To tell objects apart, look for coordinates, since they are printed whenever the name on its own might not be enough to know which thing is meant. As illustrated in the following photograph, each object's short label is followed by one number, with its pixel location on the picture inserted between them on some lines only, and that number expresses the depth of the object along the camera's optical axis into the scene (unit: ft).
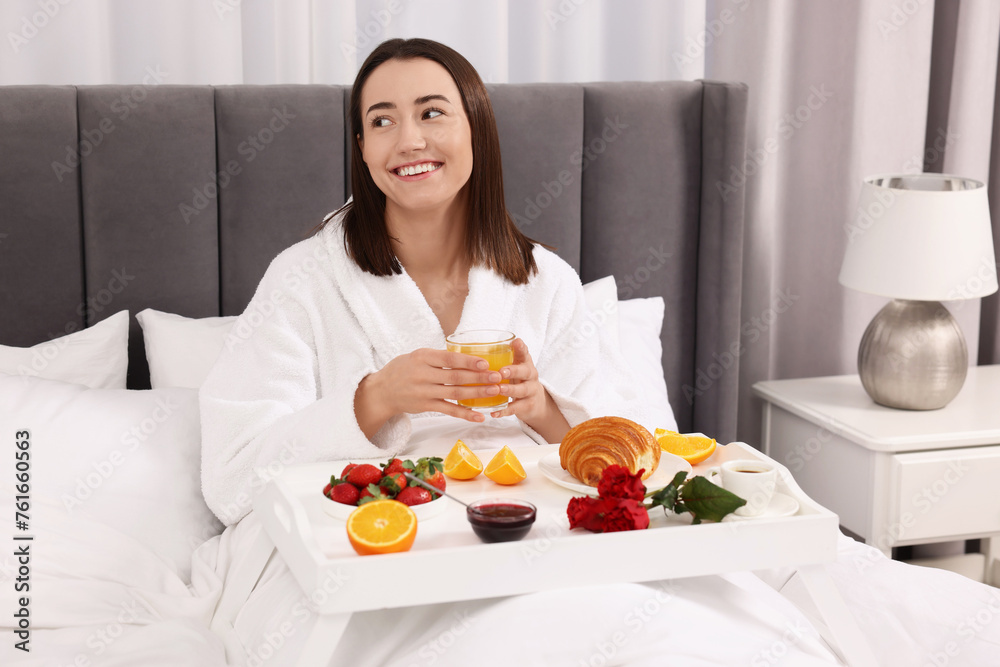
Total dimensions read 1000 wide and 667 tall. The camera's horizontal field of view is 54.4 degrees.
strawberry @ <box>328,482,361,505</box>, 4.16
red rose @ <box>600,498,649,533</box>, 3.92
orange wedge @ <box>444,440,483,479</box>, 4.67
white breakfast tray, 3.60
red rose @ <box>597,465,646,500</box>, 4.01
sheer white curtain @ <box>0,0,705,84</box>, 7.02
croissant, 4.49
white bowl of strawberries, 4.15
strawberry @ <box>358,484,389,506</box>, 4.13
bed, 4.64
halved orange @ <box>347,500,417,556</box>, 3.72
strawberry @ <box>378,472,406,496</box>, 4.23
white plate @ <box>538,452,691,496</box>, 4.54
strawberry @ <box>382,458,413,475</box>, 4.33
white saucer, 4.17
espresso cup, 4.18
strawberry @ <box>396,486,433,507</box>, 4.16
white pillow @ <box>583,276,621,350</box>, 6.92
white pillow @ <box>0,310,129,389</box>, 6.13
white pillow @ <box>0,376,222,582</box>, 5.27
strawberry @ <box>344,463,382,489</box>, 4.27
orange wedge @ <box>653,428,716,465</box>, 5.01
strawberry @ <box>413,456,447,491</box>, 4.37
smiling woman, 5.15
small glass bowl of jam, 3.81
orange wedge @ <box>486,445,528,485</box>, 4.61
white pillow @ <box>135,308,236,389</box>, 6.40
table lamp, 7.09
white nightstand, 7.04
